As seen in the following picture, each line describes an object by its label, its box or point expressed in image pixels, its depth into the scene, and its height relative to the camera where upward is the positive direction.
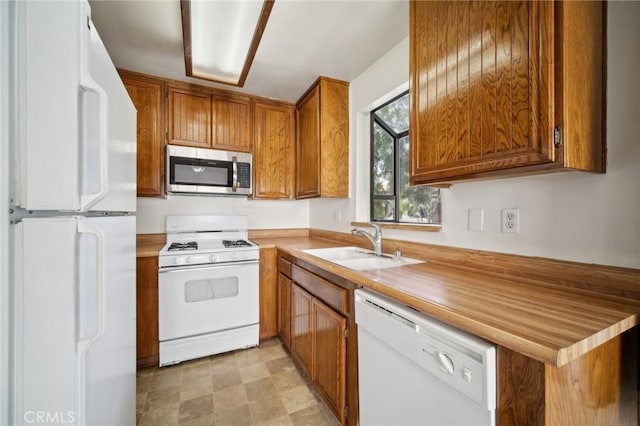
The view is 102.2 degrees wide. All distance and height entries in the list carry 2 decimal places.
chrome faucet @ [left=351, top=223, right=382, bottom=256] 1.78 -0.17
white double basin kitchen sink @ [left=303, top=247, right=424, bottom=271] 1.61 -0.31
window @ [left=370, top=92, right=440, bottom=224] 1.90 +0.34
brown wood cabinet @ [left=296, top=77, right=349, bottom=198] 2.27 +0.67
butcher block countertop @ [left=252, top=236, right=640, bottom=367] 0.60 -0.29
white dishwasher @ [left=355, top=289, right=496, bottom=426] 0.69 -0.51
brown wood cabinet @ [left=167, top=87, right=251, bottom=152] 2.34 +0.90
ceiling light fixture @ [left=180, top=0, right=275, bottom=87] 1.30 +1.05
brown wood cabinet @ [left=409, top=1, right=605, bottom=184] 0.77 +0.43
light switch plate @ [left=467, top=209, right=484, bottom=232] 1.26 -0.04
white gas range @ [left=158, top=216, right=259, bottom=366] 1.98 -0.69
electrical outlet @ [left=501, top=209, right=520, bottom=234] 1.11 -0.04
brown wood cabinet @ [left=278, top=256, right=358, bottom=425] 1.31 -0.73
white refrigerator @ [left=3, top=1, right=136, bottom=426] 0.64 +0.01
